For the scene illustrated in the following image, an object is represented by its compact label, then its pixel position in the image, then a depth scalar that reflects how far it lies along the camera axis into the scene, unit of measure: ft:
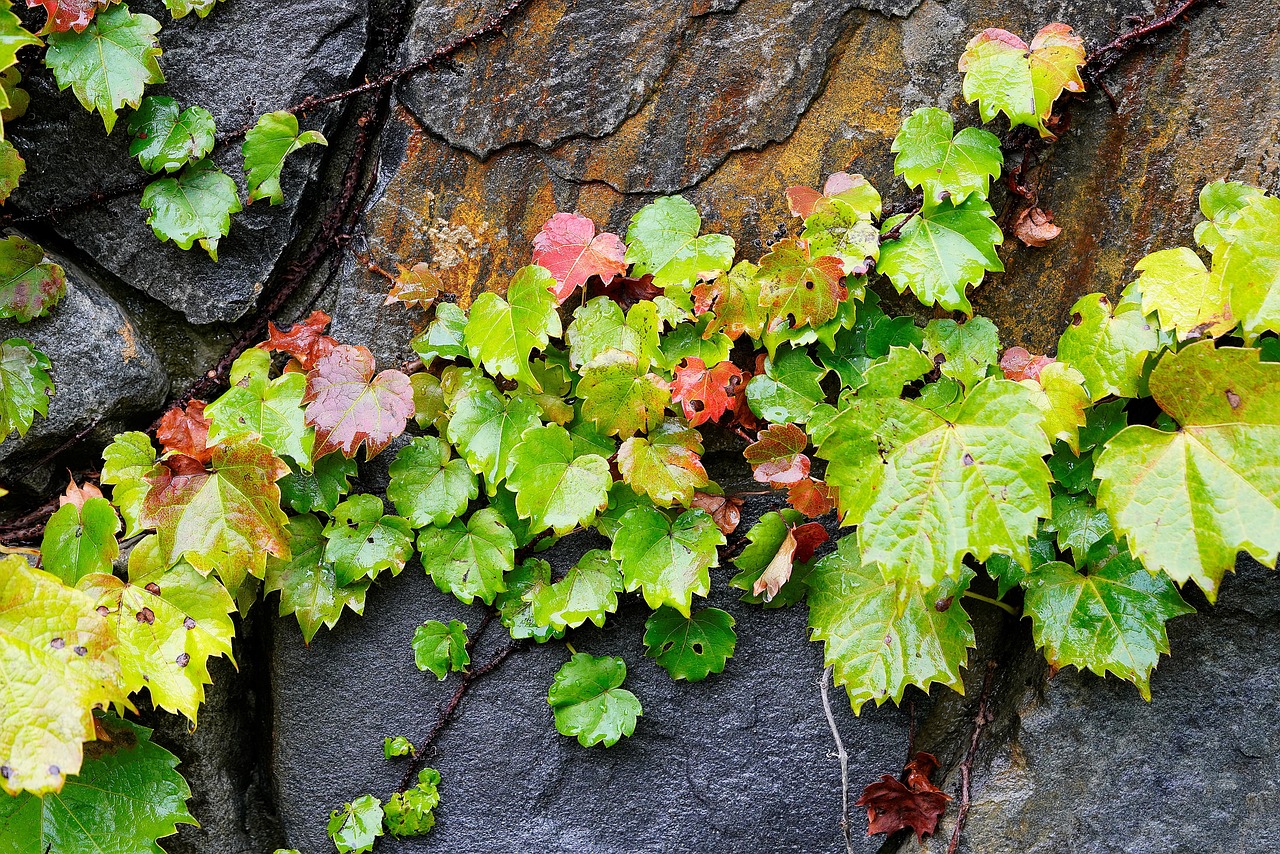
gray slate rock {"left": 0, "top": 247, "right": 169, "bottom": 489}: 4.68
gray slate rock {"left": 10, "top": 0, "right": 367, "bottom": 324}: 4.71
